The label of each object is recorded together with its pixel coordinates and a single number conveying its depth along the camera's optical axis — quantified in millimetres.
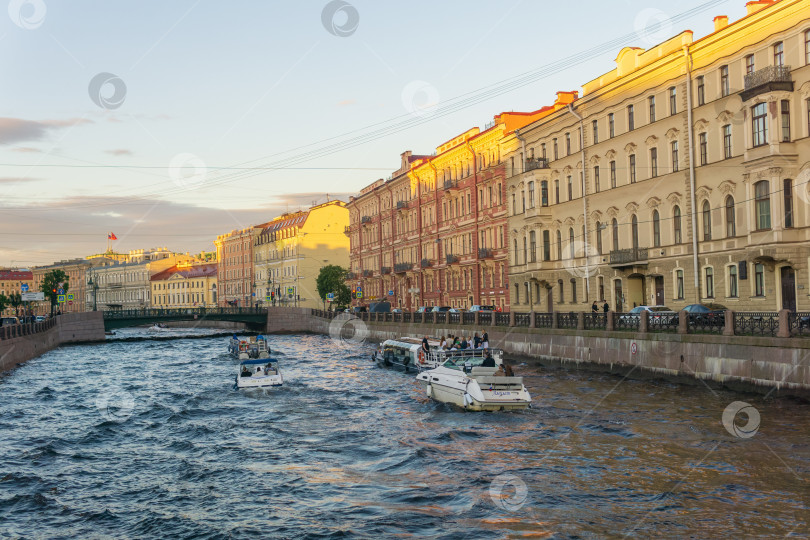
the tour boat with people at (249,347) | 47972
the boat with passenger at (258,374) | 34562
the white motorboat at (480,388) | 25547
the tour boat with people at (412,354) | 34809
